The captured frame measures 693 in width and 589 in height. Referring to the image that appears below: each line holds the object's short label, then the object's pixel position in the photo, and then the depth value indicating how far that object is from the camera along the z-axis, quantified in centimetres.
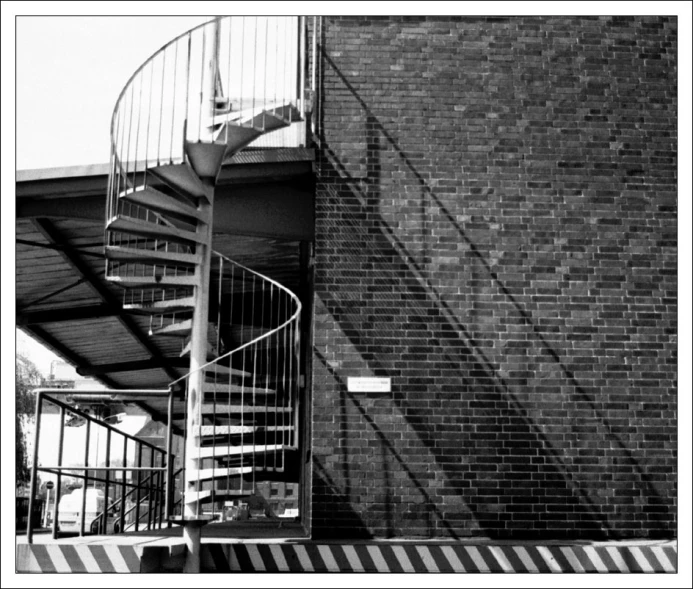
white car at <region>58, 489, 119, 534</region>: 1911
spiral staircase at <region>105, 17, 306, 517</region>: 762
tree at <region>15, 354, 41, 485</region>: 2436
